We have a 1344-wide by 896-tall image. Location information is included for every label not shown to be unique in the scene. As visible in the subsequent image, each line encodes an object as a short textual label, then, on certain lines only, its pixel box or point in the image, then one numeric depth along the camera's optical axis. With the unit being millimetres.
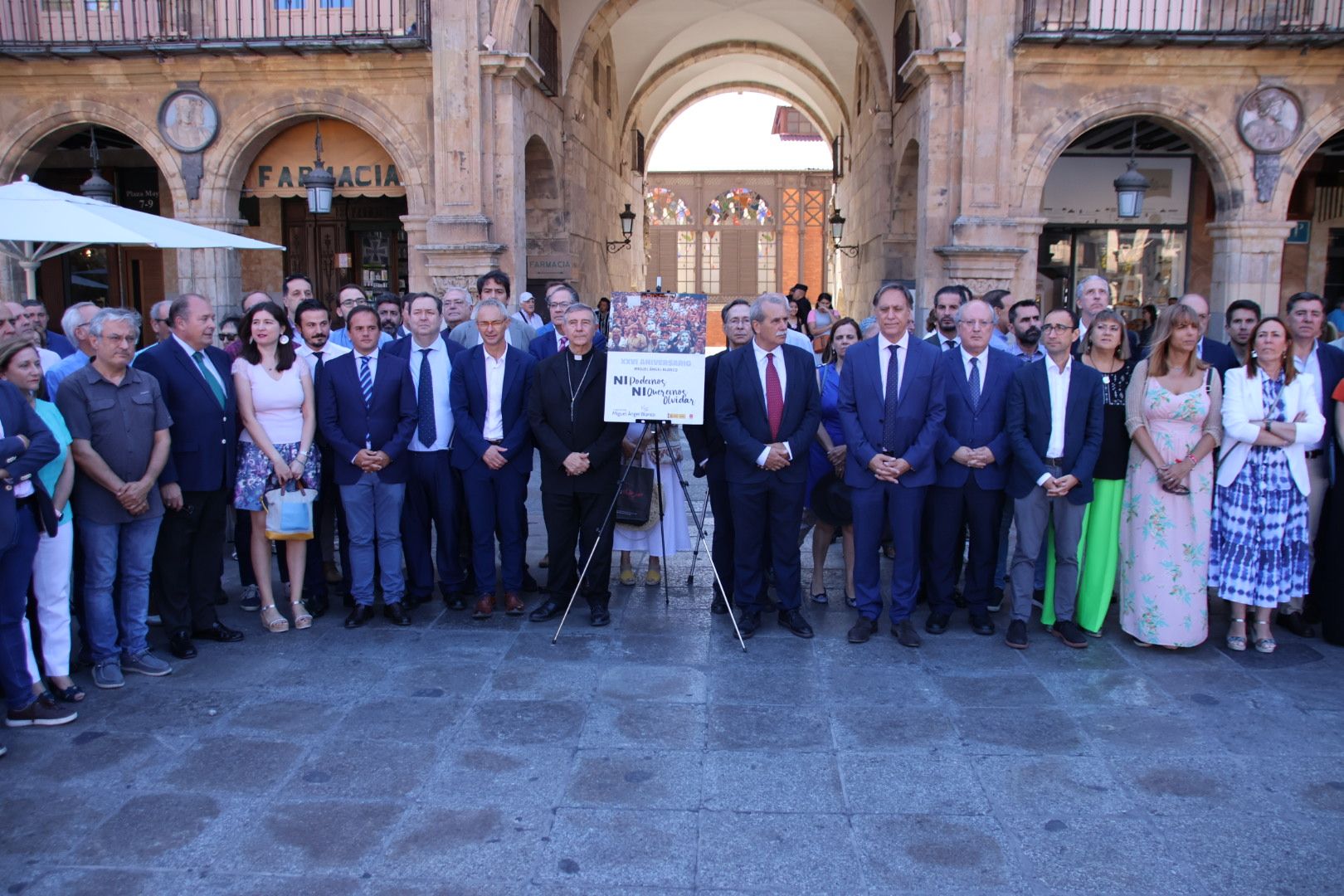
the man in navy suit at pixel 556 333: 7094
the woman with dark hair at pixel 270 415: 5570
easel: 5637
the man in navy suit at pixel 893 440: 5484
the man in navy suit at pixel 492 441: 5863
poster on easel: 5566
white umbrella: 6047
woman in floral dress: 5363
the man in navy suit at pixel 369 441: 5766
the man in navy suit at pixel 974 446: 5547
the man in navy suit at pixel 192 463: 5359
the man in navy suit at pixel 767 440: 5508
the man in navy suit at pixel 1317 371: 5645
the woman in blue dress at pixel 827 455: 6133
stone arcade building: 11945
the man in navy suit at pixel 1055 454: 5414
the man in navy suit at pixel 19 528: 4160
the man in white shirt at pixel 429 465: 5988
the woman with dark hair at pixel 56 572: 4559
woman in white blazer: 5387
